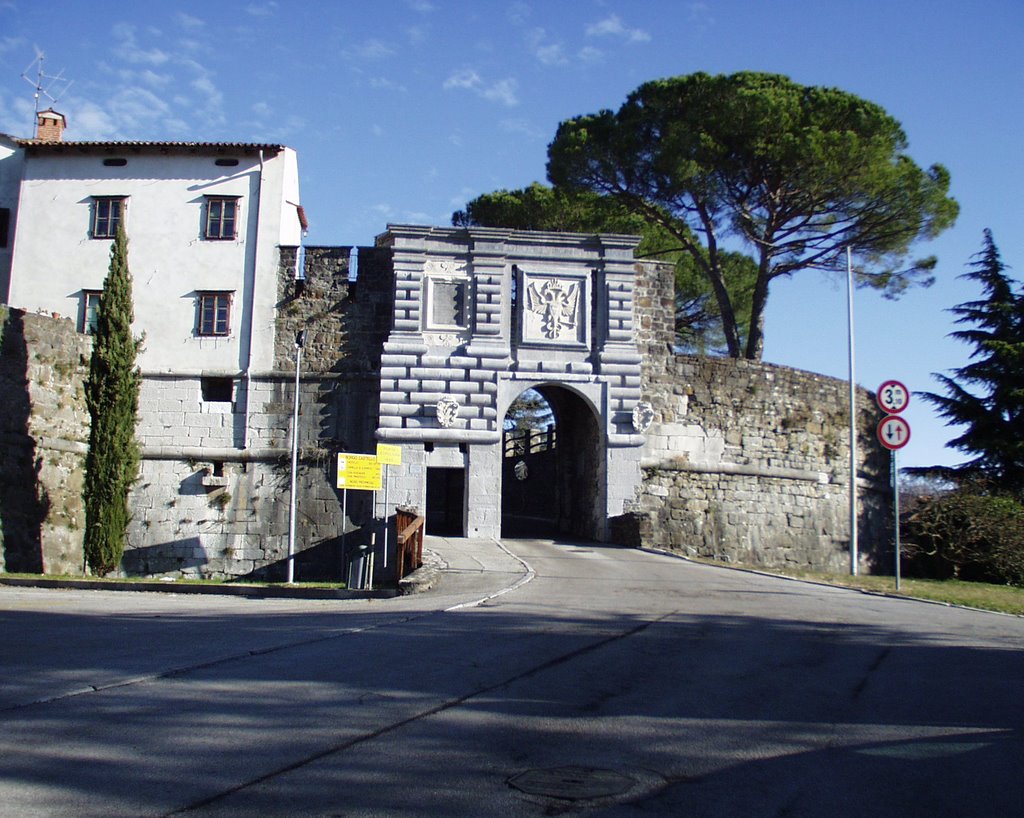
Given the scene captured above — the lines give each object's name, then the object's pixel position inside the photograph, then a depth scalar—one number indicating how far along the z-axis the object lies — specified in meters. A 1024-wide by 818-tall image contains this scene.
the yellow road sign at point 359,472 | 18.59
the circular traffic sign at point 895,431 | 15.61
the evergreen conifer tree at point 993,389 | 27.58
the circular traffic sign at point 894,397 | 15.59
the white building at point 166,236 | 24.22
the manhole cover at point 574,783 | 4.03
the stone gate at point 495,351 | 22.88
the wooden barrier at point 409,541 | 15.55
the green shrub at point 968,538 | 22.69
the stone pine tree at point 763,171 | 26.12
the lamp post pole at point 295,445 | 22.25
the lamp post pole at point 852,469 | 21.11
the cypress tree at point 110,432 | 21.41
